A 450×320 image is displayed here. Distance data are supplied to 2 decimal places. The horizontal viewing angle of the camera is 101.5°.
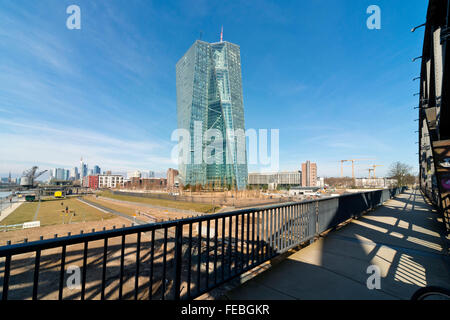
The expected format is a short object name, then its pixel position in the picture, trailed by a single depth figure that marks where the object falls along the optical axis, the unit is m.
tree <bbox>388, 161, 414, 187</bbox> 45.66
